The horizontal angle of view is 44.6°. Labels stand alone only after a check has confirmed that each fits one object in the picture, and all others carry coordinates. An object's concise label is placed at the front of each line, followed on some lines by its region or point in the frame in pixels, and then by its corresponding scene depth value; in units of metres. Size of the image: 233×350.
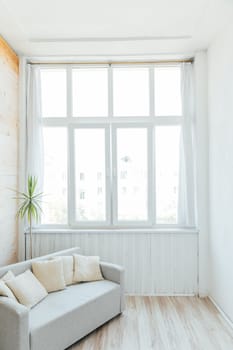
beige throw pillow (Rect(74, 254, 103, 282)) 3.20
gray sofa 2.15
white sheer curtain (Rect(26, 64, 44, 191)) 3.82
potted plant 3.50
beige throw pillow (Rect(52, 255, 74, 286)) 3.13
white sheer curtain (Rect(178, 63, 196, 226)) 3.77
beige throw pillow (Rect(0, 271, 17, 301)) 2.36
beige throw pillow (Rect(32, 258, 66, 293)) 2.91
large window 3.88
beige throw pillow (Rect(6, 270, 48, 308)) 2.52
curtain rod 3.88
